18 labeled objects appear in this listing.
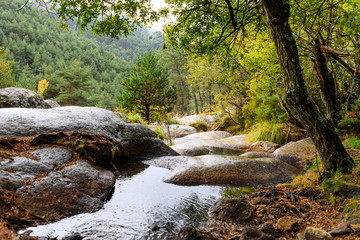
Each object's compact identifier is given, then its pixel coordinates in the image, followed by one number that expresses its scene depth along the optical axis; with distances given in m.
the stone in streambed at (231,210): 3.03
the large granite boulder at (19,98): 7.52
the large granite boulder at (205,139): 10.64
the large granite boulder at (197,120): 18.73
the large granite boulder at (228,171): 4.75
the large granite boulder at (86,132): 4.33
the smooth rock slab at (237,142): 9.56
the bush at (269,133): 9.16
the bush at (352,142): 4.73
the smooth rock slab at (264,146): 8.49
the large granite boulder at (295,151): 6.59
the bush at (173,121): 19.00
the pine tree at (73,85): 34.94
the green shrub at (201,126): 17.89
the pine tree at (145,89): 16.31
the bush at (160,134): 10.99
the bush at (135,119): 10.29
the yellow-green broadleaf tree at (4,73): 22.00
